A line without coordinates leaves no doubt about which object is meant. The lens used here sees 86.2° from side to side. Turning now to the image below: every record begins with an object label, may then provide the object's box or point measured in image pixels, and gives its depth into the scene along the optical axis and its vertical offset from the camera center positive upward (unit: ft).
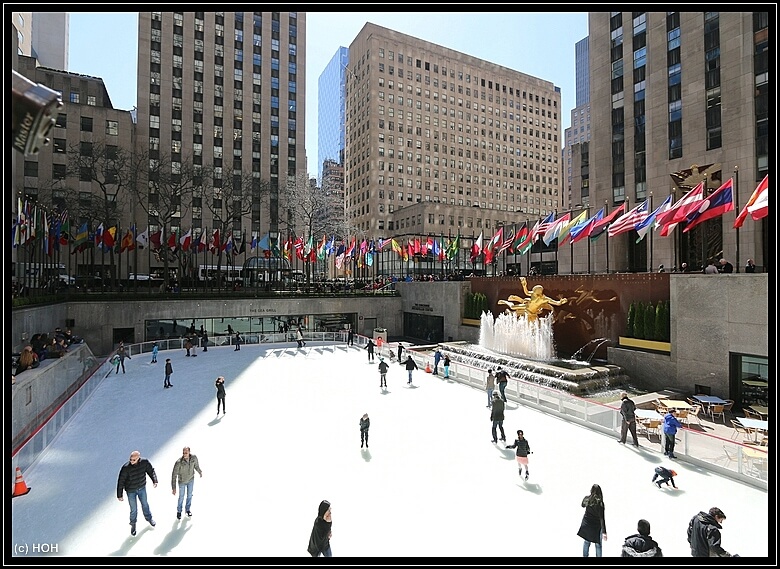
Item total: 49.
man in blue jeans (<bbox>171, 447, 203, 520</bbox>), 24.59 -10.69
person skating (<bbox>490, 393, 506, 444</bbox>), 37.03 -10.71
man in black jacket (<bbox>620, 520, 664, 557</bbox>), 16.80 -10.37
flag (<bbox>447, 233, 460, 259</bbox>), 101.31 +11.08
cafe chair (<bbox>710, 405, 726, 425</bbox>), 43.79 -12.54
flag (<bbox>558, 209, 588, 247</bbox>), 72.84 +11.18
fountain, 57.31 -10.89
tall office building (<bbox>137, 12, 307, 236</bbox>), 178.91 +88.35
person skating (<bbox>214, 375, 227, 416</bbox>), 45.75 -10.66
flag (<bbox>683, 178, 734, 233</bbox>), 48.47 +10.51
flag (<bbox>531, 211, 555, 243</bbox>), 77.87 +12.35
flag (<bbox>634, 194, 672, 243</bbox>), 58.18 +9.97
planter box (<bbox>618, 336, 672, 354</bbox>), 56.18 -7.31
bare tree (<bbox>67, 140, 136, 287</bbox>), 134.62 +41.02
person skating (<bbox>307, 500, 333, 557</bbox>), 17.38 -10.11
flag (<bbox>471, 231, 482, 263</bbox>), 99.99 +10.62
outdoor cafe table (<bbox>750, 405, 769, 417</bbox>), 43.66 -12.56
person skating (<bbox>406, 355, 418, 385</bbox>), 60.39 -10.45
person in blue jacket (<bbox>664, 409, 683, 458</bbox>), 33.40 -11.15
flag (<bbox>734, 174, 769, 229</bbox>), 37.49 +8.84
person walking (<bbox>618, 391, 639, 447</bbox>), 36.06 -10.78
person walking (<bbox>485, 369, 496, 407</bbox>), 48.65 -10.74
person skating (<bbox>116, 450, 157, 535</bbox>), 23.00 -10.41
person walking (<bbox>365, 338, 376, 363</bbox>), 77.77 -10.47
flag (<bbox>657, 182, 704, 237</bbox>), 52.95 +10.75
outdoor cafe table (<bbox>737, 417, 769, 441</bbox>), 32.21 -10.97
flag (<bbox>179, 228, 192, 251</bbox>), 99.40 +12.61
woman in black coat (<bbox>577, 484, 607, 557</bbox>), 19.44 -10.72
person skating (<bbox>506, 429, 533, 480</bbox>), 29.32 -11.05
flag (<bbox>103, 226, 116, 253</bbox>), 90.27 +12.13
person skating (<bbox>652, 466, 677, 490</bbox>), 27.81 -12.13
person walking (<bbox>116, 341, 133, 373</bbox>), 69.18 -10.09
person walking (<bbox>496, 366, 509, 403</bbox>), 48.49 -10.14
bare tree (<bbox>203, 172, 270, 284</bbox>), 177.78 +42.47
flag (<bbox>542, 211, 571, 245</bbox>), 73.86 +11.68
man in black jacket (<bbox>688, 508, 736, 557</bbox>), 17.49 -10.28
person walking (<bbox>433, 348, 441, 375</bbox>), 65.20 -10.41
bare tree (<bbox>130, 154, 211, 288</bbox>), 147.17 +42.38
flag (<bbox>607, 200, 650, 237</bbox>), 60.23 +10.79
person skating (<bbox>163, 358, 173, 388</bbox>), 56.80 -10.66
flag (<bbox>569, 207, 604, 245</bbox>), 67.58 +10.71
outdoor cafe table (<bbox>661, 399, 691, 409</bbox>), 42.32 -11.49
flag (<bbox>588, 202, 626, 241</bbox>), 65.77 +11.05
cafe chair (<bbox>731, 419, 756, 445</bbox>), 33.77 -12.14
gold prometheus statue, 73.41 -1.78
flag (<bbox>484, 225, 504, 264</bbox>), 90.99 +10.95
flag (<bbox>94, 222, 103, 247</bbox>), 95.25 +13.19
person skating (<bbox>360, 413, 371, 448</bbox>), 35.40 -11.20
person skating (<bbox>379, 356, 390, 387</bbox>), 56.21 -10.50
